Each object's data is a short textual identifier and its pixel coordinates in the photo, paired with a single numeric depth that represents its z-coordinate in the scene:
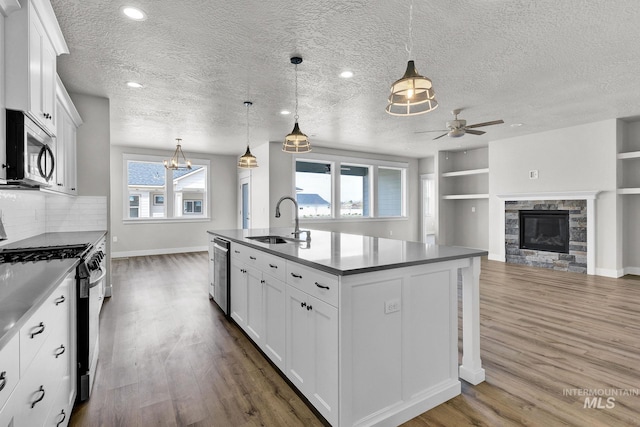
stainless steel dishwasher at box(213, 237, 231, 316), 3.50
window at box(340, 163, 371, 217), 8.89
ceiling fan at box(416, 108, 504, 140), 5.00
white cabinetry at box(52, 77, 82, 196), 3.16
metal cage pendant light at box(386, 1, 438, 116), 2.02
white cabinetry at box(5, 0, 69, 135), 1.88
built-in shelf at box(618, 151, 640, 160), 5.29
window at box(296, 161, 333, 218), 8.30
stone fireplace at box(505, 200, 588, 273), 5.93
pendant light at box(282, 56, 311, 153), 3.34
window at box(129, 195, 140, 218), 8.12
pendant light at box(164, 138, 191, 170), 6.89
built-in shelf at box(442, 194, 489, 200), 7.82
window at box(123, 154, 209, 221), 8.12
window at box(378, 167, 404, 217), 9.57
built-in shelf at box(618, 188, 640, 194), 5.27
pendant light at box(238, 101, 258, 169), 4.64
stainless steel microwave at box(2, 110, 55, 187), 1.87
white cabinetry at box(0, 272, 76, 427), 1.08
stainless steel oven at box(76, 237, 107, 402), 2.00
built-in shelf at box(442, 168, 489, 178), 7.69
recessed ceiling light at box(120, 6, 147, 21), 2.46
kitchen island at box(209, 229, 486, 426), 1.72
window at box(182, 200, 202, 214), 8.80
